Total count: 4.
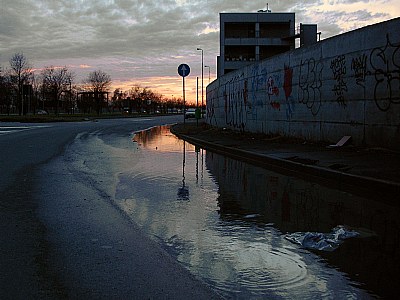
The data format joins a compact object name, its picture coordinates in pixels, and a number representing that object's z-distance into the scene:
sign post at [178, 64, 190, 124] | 30.73
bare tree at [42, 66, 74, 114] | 87.65
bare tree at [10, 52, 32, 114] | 75.69
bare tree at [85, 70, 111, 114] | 106.01
